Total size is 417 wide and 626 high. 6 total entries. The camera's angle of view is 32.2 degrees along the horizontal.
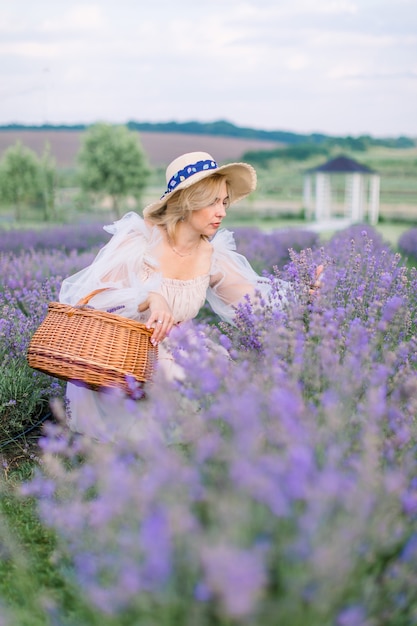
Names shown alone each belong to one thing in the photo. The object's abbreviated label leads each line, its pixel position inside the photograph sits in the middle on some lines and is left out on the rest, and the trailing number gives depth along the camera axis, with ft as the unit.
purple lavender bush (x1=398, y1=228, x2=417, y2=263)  27.00
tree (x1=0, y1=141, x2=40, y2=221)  82.02
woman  9.44
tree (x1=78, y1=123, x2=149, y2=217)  82.23
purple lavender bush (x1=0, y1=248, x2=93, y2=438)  10.27
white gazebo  81.20
